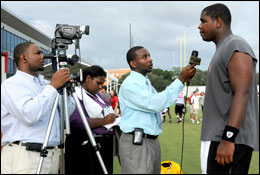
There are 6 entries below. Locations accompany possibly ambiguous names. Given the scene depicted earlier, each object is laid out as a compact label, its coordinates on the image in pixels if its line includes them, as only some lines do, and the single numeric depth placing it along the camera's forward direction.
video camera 2.60
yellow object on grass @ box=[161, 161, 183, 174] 3.82
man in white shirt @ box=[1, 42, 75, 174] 2.32
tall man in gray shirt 1.84
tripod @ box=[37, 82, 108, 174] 2.40
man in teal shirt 2.56
